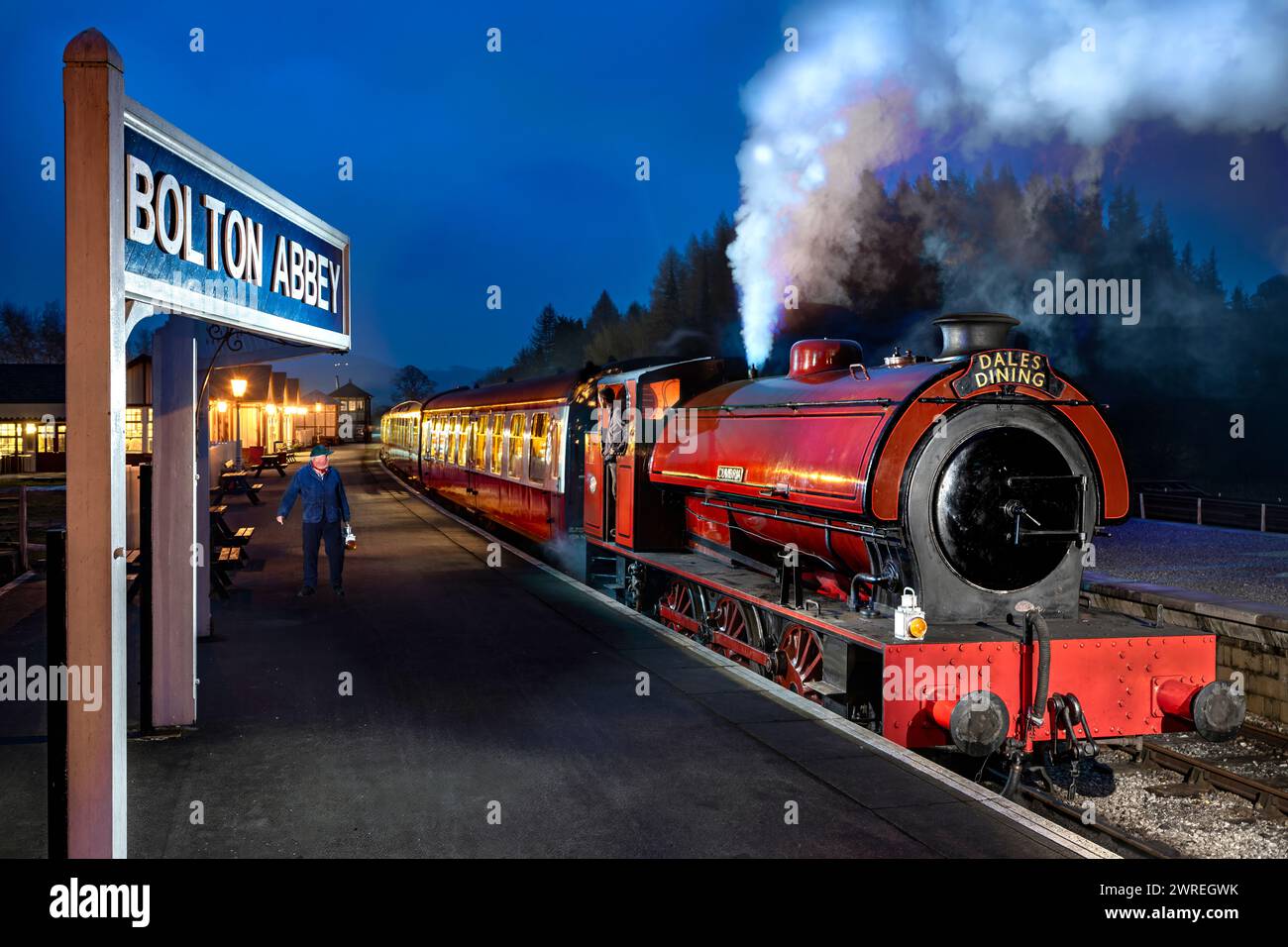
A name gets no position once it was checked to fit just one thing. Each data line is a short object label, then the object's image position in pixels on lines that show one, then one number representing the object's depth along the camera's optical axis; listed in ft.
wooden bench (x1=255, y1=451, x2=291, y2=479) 121.76
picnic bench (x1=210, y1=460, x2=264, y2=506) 78.07
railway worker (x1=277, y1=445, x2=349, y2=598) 34.81
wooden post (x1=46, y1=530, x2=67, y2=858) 10.52
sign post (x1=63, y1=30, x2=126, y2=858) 10.53
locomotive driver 38.65
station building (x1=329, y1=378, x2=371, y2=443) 308.81
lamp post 111.14
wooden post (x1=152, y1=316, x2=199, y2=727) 20.49
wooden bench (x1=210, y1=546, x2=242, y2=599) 35.35
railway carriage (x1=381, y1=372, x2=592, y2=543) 45.80
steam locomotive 20.67
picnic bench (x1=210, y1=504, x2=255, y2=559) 43.46
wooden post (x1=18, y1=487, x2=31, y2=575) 39.73
